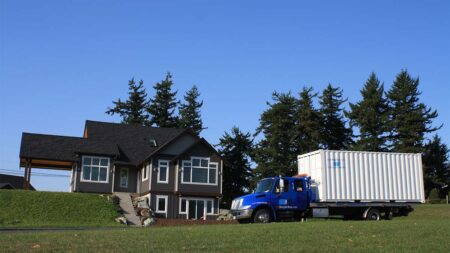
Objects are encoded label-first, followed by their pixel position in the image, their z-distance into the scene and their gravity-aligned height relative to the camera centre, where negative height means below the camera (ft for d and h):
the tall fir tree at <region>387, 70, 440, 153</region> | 191.72 +38.02
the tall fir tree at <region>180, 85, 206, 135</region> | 237.04 +46.78
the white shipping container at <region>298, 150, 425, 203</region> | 90.07 +7.95
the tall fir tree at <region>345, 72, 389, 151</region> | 193.67 +38.83
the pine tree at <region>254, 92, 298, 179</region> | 192.13 +28.29
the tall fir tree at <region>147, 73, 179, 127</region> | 235.81 +48.46
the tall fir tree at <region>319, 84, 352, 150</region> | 201.46 +36.62
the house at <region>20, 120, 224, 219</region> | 139.13 +13.18
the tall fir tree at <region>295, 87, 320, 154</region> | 193.26 +33.87
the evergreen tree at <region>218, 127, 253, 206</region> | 202.18 +21.50
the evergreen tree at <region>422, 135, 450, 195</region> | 186.53 +20.70
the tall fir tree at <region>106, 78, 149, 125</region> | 236.43 +49.04
